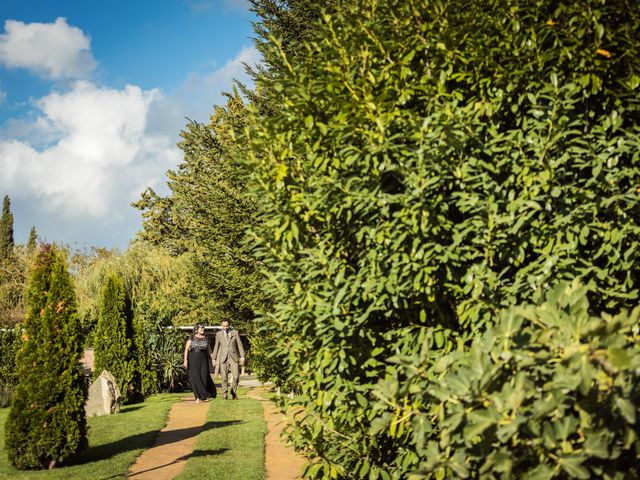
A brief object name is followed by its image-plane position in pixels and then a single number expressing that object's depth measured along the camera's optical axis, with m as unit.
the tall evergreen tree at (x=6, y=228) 58.62
